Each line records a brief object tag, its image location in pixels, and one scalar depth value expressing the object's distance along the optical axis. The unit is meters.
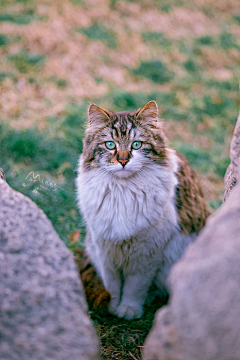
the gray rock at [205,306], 1.05
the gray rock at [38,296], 1.17
